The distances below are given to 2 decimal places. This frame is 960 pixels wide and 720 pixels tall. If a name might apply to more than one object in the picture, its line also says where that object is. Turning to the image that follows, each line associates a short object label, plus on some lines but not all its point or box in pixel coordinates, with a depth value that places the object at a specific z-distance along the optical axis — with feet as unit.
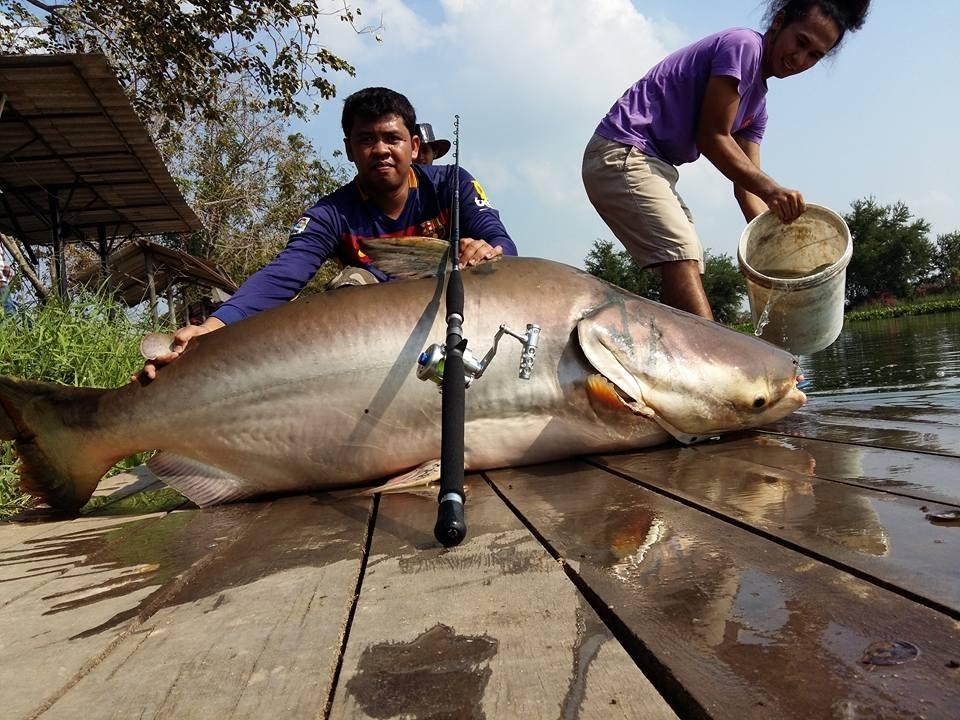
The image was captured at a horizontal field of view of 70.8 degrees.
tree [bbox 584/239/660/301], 170.19
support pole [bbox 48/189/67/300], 24.83
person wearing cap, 12.57
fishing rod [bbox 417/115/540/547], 4.12
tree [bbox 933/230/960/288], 155.43
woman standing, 10.23
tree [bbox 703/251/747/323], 171.42
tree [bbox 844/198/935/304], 152.46
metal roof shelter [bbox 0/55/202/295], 17.51
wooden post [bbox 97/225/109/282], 30.85
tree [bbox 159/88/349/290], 57.06
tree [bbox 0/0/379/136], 22.50
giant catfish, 6.63
